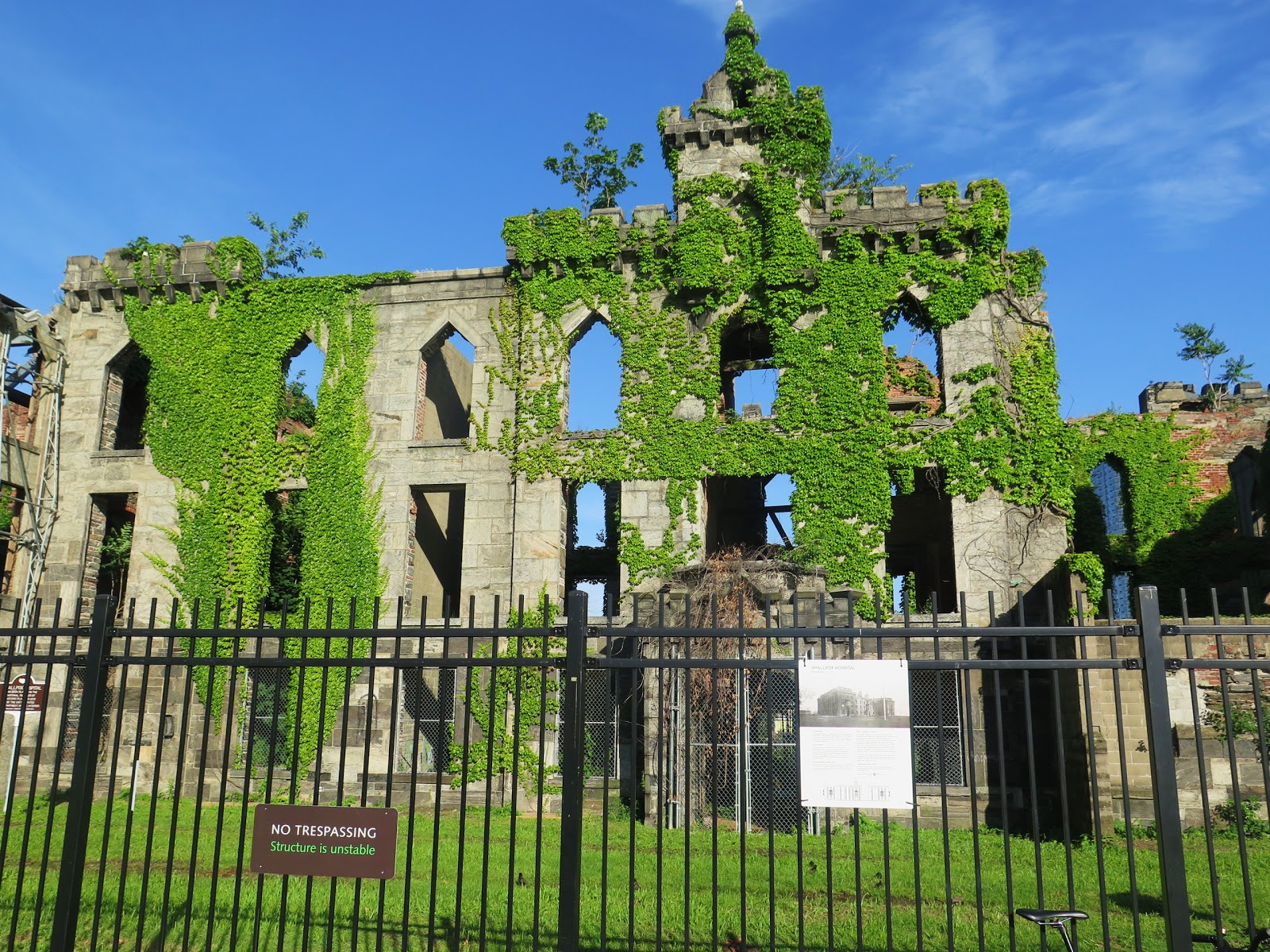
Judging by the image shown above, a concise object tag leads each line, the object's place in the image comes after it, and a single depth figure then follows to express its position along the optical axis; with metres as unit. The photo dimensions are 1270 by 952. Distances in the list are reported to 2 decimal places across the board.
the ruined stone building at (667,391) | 19.45
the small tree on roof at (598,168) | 30.02
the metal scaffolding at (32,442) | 21.81
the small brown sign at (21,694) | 15.92
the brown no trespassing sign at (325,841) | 5.45
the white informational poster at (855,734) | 5.18
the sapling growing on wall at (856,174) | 30.89
